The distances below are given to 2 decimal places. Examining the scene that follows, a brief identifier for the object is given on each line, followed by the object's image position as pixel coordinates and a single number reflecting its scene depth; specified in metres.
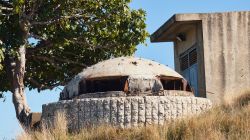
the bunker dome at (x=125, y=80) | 15.11
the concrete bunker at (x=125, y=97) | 14.25
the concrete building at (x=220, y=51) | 23.27
